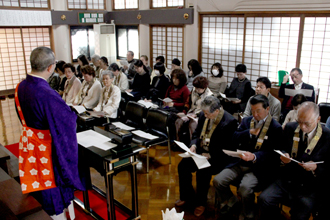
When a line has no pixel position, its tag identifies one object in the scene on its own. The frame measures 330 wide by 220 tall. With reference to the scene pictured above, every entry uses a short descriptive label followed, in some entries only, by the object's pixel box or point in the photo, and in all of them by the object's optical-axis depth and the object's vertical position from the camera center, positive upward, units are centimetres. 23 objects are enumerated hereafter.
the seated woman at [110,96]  491 -91
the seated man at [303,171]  263 -117
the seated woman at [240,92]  546 -93
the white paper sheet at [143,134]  395 -125
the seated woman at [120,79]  638 -79
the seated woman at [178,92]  494 -84
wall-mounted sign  977 +80
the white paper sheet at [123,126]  382 -108
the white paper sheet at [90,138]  292 -97
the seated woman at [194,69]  630 -59
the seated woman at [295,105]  379 -81
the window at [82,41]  1014 +3
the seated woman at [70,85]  588 -84
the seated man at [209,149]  323 -119
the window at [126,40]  991 +6
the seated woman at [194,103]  436 -95
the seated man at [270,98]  412 -79
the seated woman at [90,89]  533 -84
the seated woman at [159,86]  578 -86
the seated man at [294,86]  477 -73
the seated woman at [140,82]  621 -84
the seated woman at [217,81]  591 -79
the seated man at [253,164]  292 -124
